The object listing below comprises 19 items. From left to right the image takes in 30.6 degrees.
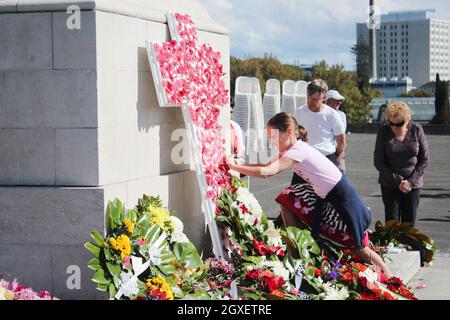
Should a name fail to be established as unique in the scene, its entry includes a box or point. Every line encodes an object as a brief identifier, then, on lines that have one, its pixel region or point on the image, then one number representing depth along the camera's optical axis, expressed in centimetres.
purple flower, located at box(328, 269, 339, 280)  635
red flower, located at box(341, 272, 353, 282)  626
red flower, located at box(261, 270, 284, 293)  579
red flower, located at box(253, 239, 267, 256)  651
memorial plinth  569
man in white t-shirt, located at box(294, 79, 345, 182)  916
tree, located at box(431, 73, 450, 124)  4541
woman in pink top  686
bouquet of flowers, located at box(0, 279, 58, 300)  487
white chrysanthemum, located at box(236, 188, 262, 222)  720
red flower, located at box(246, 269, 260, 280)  591
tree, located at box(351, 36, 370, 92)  10353
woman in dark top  853
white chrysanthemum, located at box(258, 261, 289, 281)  605
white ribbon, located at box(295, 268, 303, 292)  612
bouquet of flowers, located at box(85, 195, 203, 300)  539
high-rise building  13712
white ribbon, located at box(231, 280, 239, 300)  566
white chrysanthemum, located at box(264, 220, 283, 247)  680
